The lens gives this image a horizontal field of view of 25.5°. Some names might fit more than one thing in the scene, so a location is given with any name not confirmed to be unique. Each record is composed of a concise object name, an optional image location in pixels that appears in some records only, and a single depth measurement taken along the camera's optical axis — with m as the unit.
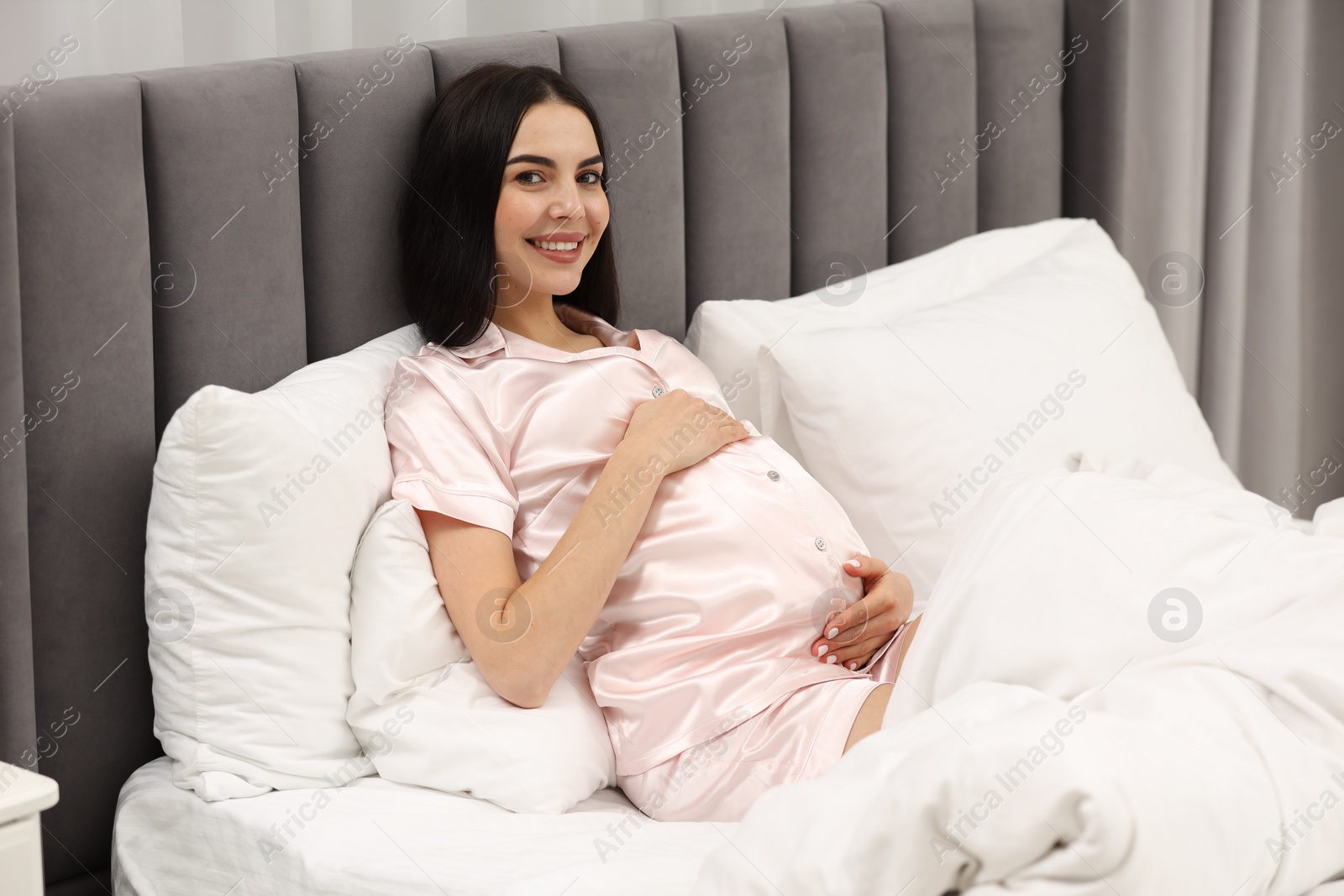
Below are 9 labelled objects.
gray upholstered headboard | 2.46
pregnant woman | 2.56
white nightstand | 2.27
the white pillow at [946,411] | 2.87
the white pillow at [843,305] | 2.93
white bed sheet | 2.37
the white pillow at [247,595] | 2.47
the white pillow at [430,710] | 2.50
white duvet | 2.17
